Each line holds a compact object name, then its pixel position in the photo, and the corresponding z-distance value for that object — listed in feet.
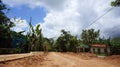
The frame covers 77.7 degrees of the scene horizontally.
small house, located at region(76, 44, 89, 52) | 86.94
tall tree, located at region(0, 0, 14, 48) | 33.48
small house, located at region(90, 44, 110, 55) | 90.72
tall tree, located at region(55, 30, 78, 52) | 75.31
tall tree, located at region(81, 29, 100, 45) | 106.48
